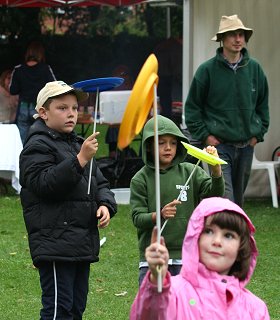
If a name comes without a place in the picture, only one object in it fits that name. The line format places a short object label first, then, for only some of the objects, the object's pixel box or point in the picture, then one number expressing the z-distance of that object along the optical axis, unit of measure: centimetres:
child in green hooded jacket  753
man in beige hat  1171
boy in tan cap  716
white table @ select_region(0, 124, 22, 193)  1749
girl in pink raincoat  510
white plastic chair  1648
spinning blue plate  709
